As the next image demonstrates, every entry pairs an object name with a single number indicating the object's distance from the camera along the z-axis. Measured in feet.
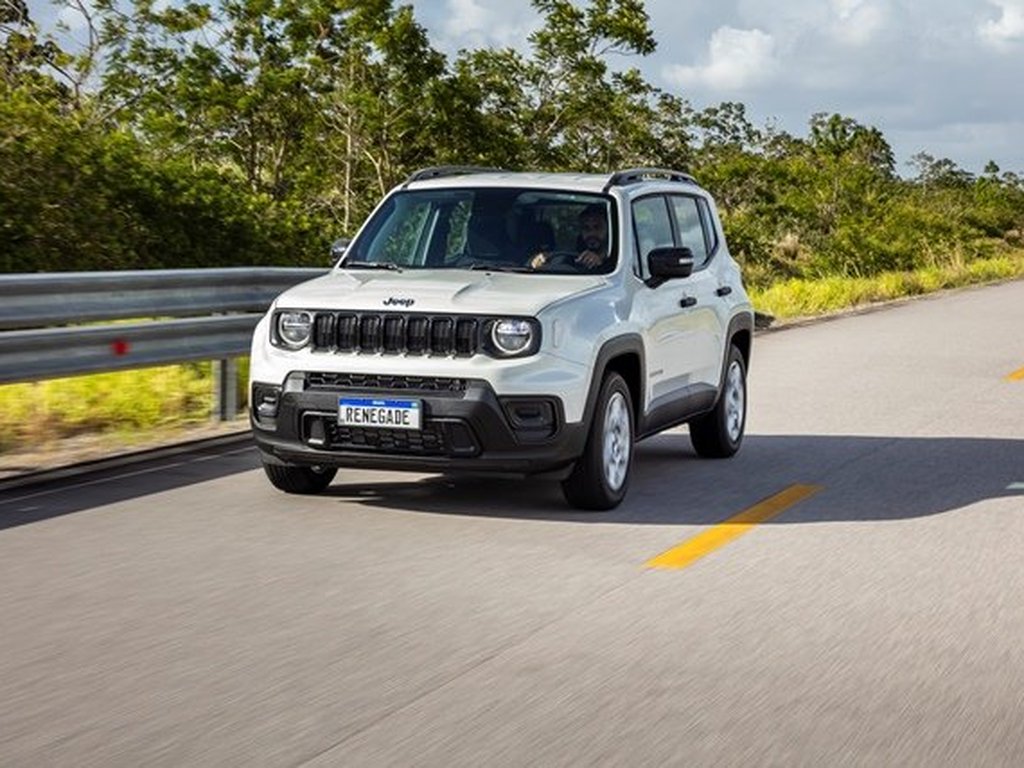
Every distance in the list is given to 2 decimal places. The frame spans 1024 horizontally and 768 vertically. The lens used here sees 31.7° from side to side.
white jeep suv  27.22
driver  30.37
